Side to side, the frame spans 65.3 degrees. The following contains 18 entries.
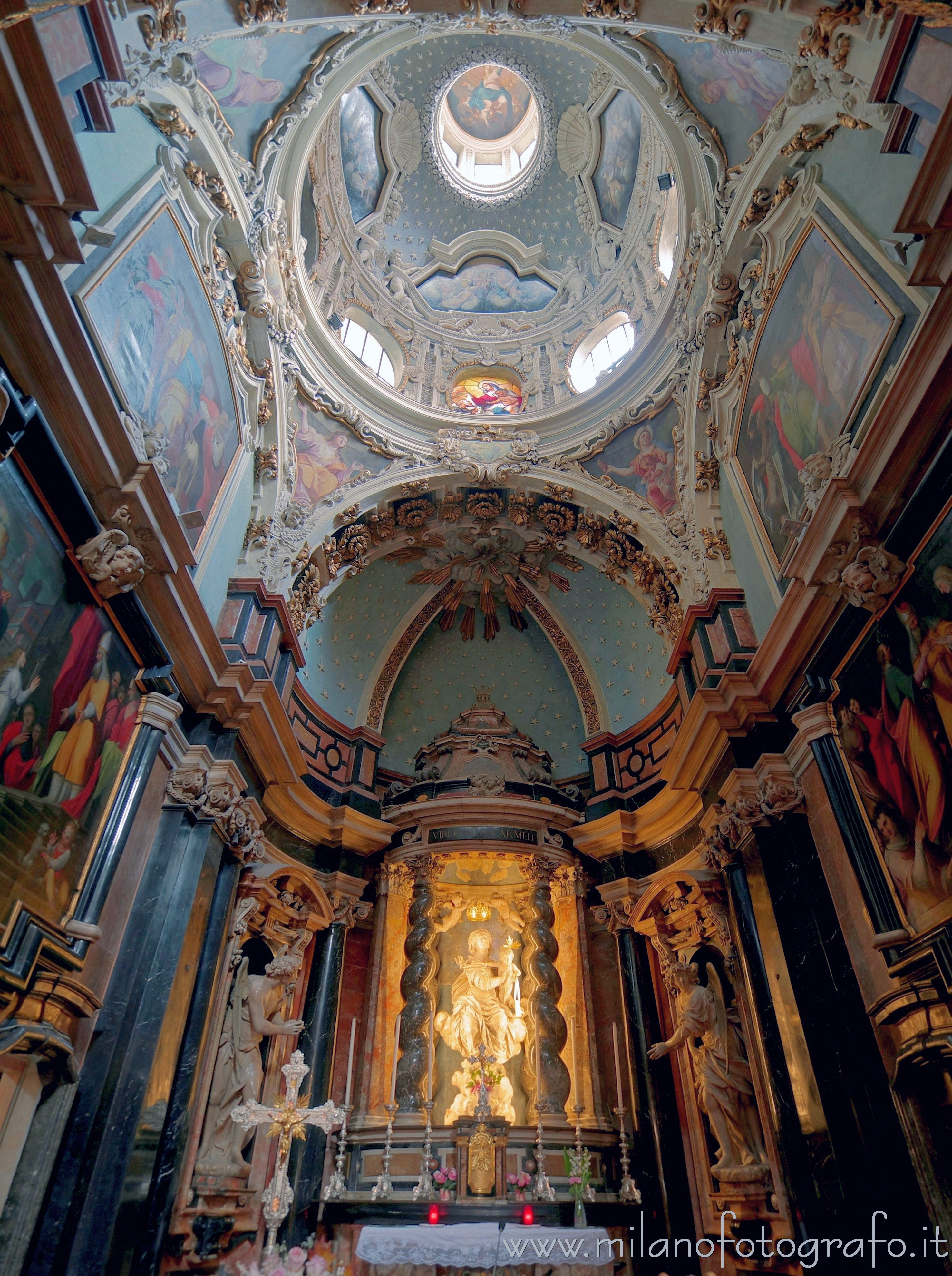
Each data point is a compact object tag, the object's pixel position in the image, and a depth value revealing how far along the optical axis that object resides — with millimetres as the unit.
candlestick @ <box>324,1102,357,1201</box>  8852
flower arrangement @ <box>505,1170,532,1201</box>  9016
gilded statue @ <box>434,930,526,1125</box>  10227
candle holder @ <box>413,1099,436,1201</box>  8844
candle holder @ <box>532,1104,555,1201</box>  8844
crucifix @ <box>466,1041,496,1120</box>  9555
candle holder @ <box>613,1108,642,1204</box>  8836
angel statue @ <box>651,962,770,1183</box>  7859
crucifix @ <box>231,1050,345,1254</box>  7707
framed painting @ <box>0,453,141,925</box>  5172
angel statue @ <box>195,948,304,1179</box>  7762
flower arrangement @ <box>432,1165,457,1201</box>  9016
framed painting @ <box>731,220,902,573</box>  6867
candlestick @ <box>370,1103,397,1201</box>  8836
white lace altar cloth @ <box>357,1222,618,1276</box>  7379
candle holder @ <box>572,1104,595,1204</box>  8867
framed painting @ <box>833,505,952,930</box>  5539
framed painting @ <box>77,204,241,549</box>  6766
